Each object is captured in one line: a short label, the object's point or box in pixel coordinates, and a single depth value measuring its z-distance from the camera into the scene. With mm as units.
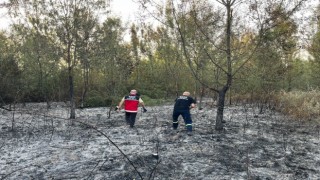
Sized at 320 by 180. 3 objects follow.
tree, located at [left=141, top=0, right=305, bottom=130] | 10578
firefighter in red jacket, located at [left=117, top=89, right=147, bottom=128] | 11945
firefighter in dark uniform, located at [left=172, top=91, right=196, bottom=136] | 11008
